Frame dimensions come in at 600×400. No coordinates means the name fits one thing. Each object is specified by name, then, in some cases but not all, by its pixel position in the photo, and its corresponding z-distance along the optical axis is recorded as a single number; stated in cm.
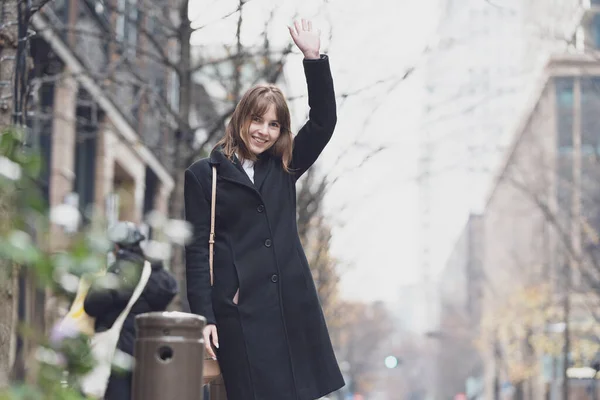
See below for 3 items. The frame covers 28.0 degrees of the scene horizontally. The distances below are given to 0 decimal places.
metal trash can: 359
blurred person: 678
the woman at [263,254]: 424
